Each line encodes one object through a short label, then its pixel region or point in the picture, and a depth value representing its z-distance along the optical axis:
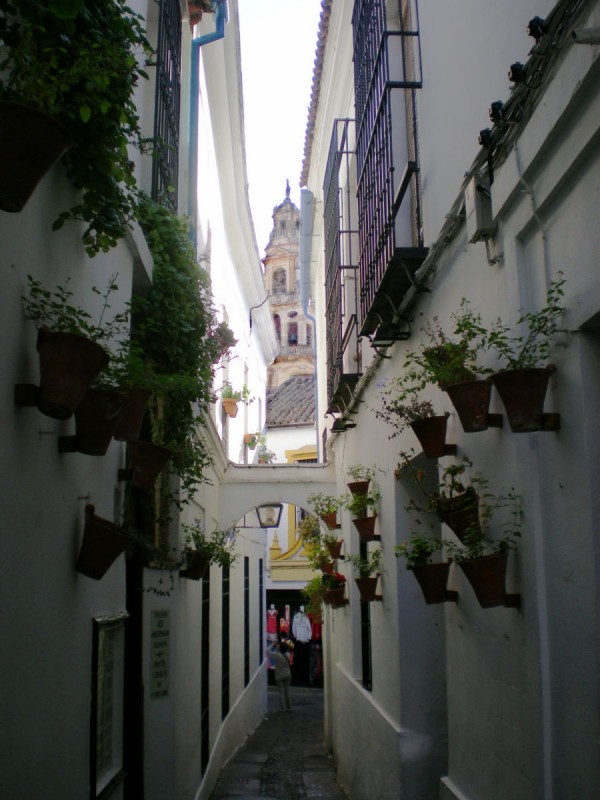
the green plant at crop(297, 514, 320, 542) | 12.10
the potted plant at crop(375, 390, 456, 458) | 5.27
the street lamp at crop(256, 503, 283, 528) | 14.67
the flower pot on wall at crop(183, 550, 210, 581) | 9.10
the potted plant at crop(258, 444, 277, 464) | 21.22
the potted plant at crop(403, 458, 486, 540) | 4.75
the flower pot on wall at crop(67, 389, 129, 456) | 4.04
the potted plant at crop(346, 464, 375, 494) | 8.95
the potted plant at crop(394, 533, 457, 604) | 5.41
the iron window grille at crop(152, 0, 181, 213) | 7.61
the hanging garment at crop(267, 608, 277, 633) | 26.78
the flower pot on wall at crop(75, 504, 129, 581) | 4.43
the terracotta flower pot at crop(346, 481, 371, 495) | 8.93
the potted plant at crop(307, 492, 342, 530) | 11.52
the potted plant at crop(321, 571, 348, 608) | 10.99
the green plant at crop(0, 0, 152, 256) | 3.38
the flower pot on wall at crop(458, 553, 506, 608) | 4.33
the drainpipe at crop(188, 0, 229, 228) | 9.98
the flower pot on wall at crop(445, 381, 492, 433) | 4.35
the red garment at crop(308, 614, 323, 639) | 26.33
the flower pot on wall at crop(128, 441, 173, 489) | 5.17
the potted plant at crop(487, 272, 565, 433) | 3.81
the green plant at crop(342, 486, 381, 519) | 8.72
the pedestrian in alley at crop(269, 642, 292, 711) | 20.83
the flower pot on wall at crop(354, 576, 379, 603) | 8.33
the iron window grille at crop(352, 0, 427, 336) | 6.55
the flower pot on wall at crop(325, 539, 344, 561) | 11.10
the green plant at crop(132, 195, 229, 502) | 7.09
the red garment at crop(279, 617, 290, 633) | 26.59
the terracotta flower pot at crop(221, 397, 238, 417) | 14.66
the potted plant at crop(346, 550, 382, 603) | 8.34
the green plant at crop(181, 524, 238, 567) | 9.30
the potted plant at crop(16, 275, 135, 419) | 3.54
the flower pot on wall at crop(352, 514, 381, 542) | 8.54
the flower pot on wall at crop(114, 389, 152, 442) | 4.71
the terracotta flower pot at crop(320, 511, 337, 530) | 11.67
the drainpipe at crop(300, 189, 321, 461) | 16.14
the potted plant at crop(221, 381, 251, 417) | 14.64
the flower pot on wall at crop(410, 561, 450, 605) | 5.44
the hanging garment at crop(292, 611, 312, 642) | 26.08
